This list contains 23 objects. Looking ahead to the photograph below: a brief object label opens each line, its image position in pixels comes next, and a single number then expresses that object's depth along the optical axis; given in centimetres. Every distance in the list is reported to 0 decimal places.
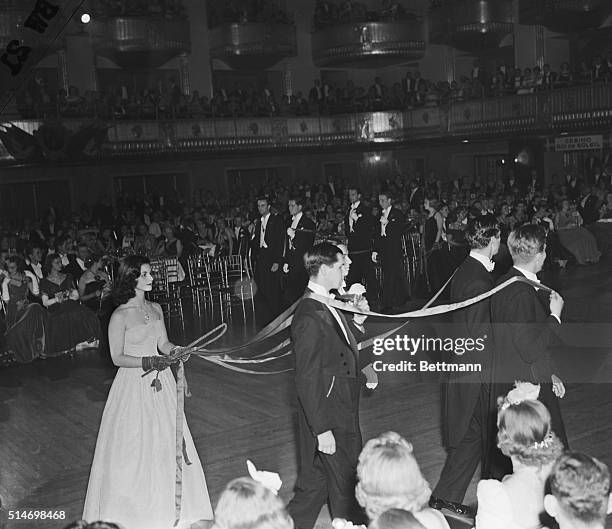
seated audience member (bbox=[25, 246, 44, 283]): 1073
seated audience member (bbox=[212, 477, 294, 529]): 267
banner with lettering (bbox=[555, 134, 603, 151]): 2031
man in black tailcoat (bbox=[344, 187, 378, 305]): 1259
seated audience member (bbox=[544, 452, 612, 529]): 269
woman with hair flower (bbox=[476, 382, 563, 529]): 324
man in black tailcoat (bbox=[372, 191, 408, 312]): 1228
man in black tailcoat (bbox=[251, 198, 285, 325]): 1180
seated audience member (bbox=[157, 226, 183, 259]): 1300
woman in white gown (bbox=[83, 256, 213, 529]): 465
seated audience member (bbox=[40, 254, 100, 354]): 988
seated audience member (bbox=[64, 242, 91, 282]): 1108
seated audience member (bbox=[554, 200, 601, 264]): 1534
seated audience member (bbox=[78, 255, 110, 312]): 1053
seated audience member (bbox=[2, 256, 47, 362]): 952
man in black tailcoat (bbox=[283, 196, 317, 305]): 1182
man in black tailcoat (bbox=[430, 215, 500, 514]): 472
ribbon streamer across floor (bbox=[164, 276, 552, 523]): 459
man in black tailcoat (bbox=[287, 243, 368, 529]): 424
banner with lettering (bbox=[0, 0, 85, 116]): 571
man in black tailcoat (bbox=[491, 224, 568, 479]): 454
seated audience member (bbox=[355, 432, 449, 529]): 287
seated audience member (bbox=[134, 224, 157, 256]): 1370
